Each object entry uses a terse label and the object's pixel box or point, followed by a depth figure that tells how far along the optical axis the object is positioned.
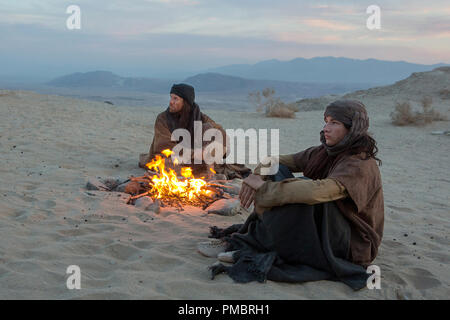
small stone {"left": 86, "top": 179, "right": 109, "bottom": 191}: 5.48
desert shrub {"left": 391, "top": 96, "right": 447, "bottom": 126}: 14.98
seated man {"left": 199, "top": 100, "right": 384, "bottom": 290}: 3.11
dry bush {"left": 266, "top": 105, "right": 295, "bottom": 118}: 17.94
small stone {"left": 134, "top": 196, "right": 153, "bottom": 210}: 4.86
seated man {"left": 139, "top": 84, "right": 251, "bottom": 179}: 6.32
